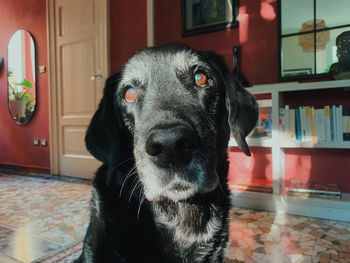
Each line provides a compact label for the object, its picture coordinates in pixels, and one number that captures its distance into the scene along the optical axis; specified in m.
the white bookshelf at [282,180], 2.18
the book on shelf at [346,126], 2.19
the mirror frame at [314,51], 2.39
